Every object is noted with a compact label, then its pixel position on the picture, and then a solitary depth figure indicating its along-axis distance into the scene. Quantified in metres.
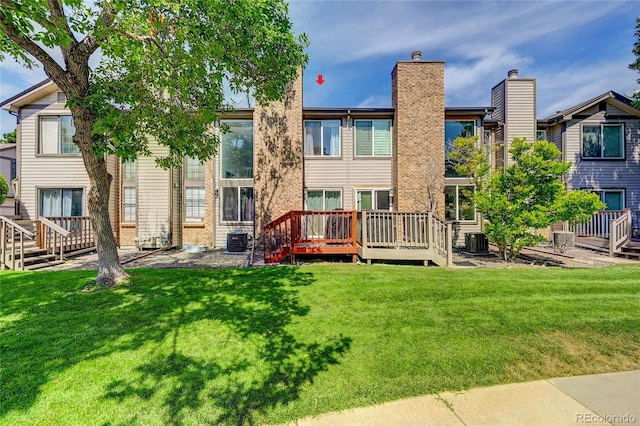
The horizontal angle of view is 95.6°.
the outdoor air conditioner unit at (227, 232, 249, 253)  11.59
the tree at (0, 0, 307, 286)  4.67
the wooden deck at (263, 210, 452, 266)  9.20
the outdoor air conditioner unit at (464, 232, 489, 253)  11.23
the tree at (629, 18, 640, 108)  12.61
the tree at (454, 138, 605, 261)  8.74
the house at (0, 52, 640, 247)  12.31
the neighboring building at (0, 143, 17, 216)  20.33
